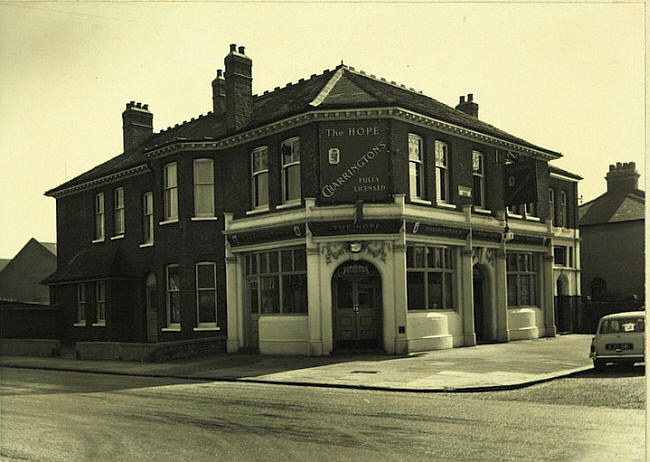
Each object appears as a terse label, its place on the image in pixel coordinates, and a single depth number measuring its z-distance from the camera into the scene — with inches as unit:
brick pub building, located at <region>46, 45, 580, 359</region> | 839.7
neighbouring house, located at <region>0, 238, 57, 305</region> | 1494.7
